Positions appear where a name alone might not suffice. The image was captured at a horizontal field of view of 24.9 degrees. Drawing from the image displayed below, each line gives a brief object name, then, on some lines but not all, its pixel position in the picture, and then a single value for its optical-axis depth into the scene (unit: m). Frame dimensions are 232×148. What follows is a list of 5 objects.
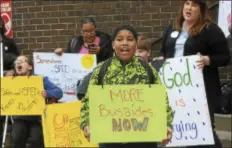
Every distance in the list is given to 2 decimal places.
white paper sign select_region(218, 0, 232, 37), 6.14
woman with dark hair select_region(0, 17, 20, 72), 7.41
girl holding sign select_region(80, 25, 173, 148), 3.75
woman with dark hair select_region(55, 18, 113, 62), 6.66
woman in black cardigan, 4.55
